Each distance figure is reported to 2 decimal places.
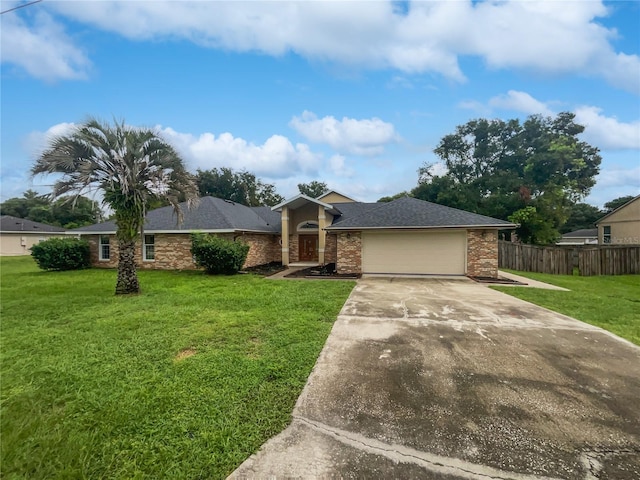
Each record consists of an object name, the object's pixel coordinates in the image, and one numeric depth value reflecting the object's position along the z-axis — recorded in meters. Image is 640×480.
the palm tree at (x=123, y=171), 8.05
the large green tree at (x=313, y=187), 45.69
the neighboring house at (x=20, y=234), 27.03
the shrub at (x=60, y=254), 14.74
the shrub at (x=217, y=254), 12.89
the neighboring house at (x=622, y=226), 21.17
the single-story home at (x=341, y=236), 12.45
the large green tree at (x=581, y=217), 39.31
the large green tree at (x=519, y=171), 26.36
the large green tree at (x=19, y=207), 42.53
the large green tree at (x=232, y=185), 36.72
